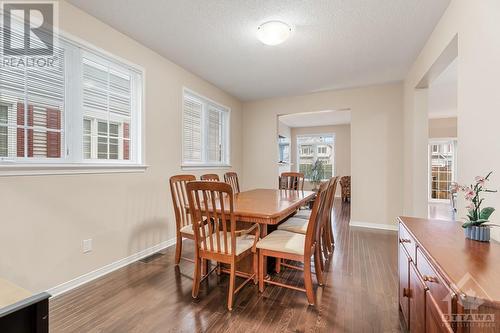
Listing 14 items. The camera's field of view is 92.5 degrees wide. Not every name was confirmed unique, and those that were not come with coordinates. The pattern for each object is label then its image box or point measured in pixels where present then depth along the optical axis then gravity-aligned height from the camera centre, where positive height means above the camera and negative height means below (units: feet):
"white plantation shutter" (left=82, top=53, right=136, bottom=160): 8.05 +2.15
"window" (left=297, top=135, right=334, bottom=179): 29.01 +1.60
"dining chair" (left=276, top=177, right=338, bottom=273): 7.95 -2.14
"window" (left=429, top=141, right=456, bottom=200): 23.58 -0.17
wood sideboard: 2.45 -1.38
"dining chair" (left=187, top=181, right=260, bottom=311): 5.95 -2.07
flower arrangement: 4.04 -0.77
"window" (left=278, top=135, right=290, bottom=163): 29.14 +1.94
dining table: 6.59 -1.30
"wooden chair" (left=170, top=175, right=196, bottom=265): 8.54 -1.69
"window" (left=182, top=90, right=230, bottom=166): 12.91 +2.00
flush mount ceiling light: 7.90 +4.50
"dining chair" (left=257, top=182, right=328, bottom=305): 6.38 -2.29
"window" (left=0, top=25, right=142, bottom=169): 6.34 +1.71
